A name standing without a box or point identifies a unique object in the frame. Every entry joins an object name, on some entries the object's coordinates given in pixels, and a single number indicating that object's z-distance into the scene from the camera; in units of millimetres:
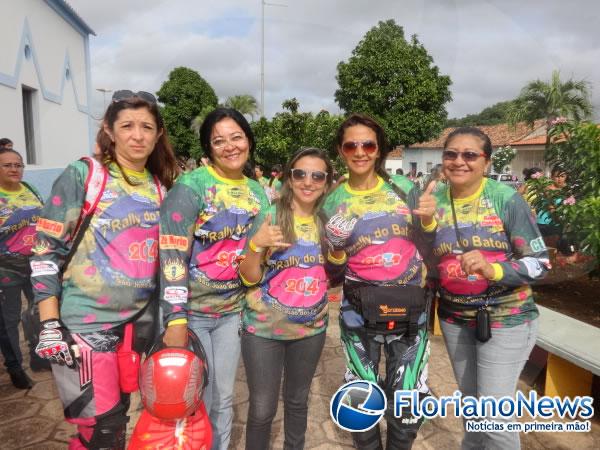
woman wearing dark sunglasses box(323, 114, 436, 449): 2297
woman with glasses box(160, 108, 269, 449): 1978
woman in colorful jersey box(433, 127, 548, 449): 2215
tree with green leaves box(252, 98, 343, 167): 13016
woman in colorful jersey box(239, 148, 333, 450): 2248
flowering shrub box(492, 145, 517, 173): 31547
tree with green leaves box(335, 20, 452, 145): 17828
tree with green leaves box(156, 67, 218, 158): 30688
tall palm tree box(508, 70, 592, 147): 11361
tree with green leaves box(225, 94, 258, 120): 40747
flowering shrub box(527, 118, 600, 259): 4430
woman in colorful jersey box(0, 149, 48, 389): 3725
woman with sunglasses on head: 1841
